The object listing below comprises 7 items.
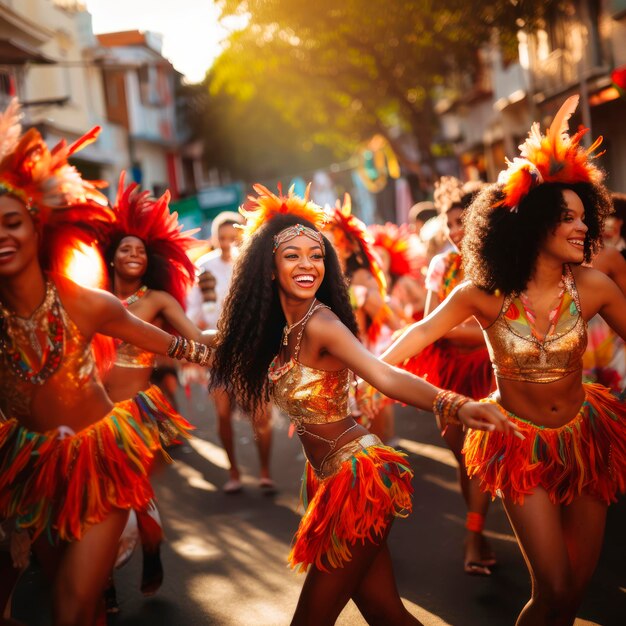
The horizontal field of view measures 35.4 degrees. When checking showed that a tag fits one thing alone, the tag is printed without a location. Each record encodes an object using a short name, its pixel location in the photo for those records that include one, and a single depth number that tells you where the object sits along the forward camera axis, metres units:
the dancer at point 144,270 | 5.96
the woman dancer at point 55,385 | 3.81
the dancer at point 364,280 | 6.89
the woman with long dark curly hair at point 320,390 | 3.61
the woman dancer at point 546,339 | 4.02
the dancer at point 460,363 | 5.73
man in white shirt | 8.35
